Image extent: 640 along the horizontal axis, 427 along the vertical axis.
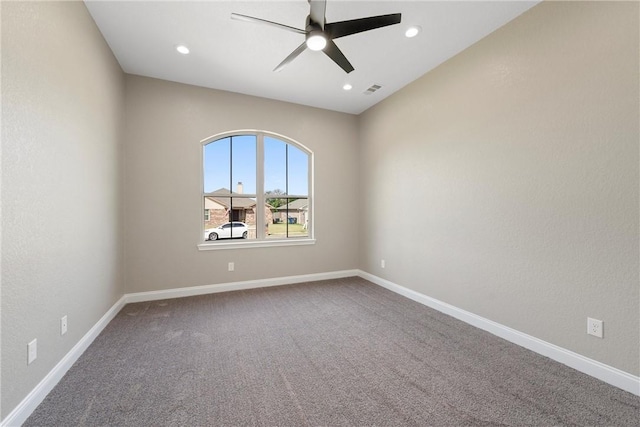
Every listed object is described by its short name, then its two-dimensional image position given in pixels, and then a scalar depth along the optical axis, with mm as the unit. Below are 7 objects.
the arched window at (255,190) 3854
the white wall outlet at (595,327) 1853
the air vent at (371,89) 3633
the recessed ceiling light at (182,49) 2737
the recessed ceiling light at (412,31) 2459
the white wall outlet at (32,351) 1512
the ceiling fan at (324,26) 1891
